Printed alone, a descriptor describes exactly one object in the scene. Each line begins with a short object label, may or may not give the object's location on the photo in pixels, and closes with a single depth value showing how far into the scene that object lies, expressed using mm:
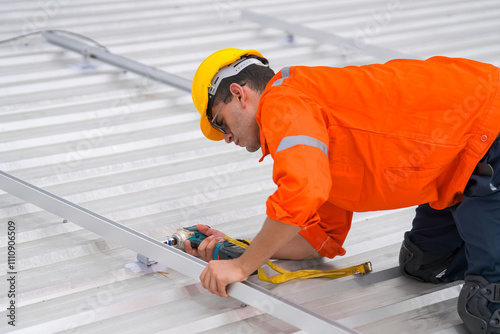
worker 2609
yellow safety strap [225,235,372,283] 3080
